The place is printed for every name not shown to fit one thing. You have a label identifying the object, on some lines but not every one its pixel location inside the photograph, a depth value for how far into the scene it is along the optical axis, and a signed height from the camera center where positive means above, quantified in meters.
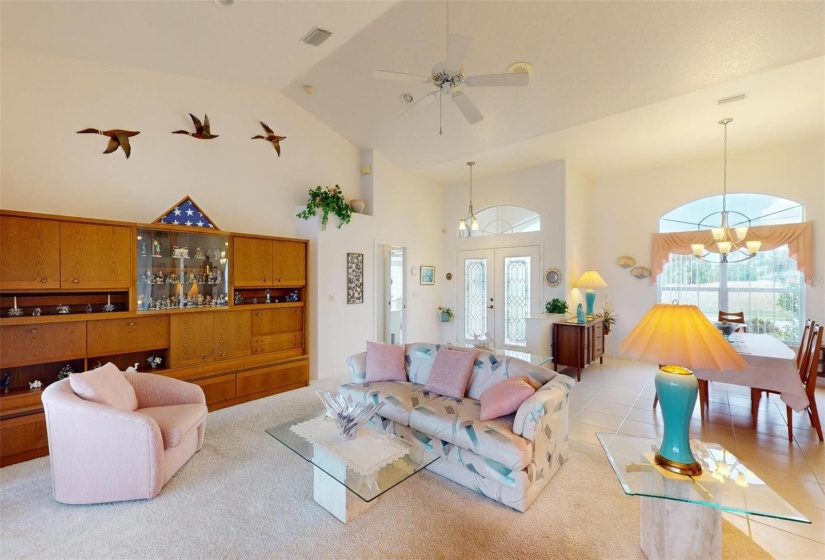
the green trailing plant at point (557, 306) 5.68 -0.45
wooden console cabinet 5.12 -0.97
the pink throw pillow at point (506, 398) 2.48 -0.85
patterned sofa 2.23 -1.05
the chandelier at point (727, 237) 4.62 +0.56
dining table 2.98 -0.85
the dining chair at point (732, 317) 5.12 -0.57
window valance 4.93 +0.56
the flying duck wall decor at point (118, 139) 3.67 +1.46
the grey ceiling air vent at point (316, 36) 3.59 +2.50
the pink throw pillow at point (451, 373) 3.03 -0.83
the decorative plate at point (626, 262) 6.31 +0.29
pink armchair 2.26 -1.10
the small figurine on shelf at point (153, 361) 3.74 -0.87
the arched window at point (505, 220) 6.33 +1.08
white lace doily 2.05 -1.04
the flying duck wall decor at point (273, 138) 4.86 +1.93
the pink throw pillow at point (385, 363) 3.52 -0.85
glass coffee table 1.96 -1.07
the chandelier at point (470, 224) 5.41 +0.85
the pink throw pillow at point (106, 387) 2.41 -0.77
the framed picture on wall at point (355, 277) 5.59 +0.01
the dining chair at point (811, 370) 3.10 -0.84
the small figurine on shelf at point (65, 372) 3.24 -0.85
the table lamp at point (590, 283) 5.70 -0.08
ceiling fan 2.65 +1.58
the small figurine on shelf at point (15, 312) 2.97 -0.28
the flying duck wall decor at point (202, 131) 4.24 +1.78
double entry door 6.32 -0.28
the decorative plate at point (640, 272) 6.19 +0.11
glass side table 1.60 -1.01
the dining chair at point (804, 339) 3.43 -0.63
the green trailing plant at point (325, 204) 5.03 +1.06
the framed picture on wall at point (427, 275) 6.96 +0.06
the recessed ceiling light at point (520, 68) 3.71 +2.21
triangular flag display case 3.82 +0.69
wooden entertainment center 2.90 -0.31
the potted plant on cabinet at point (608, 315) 5.99 -0.64
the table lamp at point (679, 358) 1.73 -0.40
